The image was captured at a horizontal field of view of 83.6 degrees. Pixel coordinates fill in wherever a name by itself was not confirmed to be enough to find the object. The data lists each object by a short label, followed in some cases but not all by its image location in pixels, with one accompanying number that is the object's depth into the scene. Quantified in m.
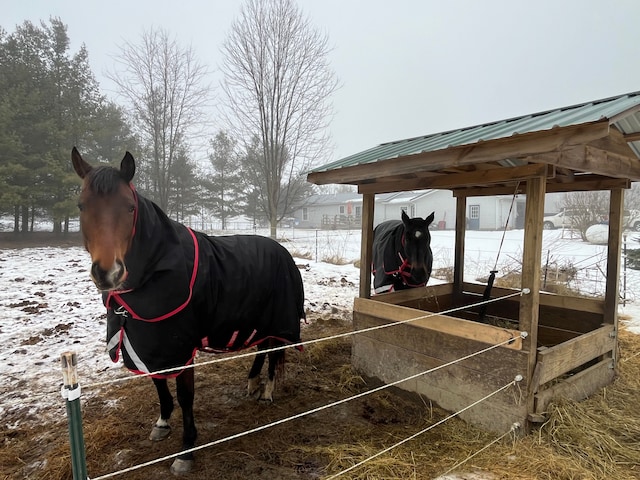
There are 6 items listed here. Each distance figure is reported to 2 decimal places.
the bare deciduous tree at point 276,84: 9.61
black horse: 4.43
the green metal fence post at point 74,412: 1.06
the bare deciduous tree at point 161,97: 12.62
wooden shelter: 2.45
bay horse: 1.91
